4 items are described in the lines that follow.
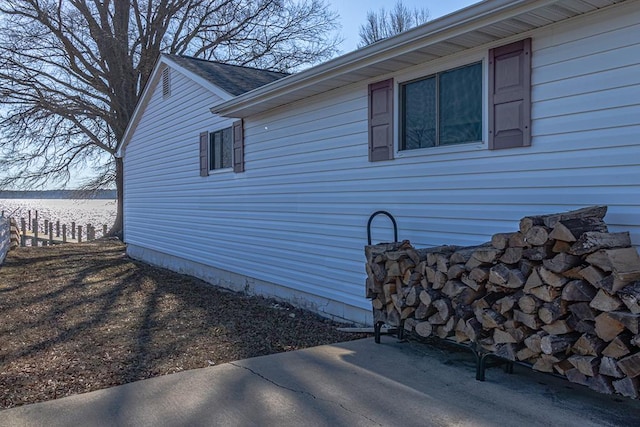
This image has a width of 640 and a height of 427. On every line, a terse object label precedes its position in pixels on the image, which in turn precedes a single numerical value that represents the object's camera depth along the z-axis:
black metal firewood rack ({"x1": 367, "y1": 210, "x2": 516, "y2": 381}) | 3.94
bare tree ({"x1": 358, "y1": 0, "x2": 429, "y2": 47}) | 27.56
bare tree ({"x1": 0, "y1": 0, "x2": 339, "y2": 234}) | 18.84
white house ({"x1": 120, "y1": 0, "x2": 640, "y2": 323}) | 3.82
